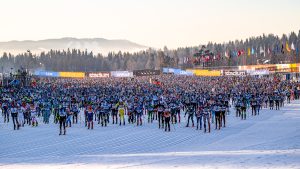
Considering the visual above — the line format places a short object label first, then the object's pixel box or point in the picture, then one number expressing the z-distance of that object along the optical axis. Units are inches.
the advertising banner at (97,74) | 4875.5
